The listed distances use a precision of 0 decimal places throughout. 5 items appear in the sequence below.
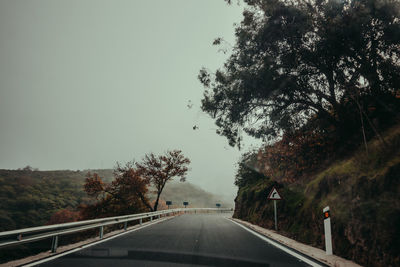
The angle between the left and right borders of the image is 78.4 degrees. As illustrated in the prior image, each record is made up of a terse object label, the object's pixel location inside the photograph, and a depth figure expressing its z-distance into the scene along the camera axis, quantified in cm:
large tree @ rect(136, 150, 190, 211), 3334
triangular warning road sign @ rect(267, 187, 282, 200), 1091
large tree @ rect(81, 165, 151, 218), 2841
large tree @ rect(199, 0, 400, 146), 915
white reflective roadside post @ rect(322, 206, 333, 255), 556
